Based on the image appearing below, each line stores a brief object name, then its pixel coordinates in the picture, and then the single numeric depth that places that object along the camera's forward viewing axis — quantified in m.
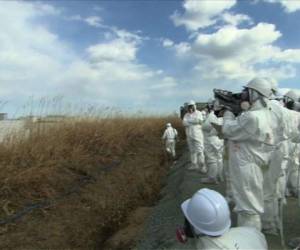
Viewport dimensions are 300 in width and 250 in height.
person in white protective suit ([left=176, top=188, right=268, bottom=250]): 1.92
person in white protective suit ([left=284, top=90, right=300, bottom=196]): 4.75
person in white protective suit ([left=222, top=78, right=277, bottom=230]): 3.42
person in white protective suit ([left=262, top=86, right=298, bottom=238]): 3.75
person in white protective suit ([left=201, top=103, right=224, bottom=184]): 6.71
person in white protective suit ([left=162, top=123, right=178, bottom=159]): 11.79
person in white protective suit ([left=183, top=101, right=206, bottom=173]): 8.25
